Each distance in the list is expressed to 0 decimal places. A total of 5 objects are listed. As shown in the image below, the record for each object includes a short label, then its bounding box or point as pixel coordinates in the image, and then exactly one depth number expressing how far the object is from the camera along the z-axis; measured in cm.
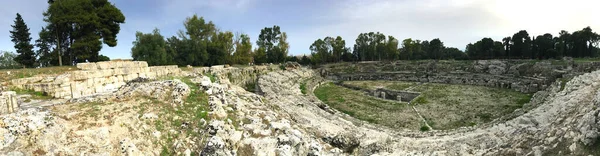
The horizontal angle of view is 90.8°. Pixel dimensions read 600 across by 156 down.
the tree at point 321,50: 7912
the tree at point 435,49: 7662
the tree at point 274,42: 6750
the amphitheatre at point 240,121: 736
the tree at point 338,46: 7859
